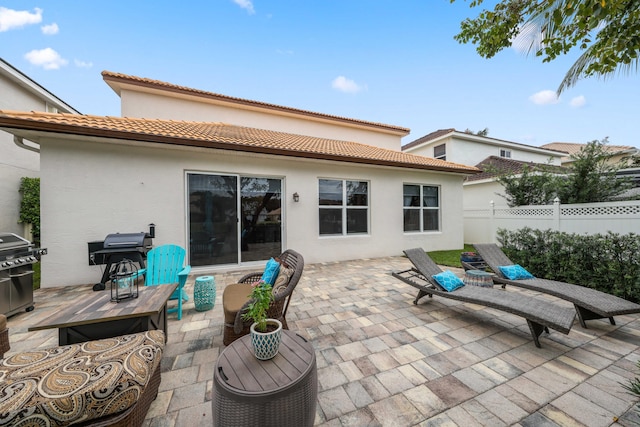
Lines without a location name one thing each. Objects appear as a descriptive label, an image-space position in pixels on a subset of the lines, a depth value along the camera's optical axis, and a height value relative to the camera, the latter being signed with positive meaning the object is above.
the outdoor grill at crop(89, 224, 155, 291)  4.68 -0.71
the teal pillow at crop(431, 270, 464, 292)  3.67 -1.11
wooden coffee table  2.09 -0.94
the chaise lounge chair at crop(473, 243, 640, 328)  2.87 -1.21
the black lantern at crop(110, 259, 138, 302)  2.57 -0.75
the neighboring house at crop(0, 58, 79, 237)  7.77 +2.26
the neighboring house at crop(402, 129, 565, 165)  15.64 +4.76
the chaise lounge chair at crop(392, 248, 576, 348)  2.59 -1.20
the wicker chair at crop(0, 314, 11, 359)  2.32 -1.24
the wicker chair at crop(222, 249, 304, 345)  2.59 -1.10
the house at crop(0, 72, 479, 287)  5.09 +0.83
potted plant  1.70 -0.89
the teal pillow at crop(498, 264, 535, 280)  4.20 -1.12
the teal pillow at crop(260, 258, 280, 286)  3.25 -0.84
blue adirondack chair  3.92 -0.86
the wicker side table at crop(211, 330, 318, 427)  1.35 -1.08
